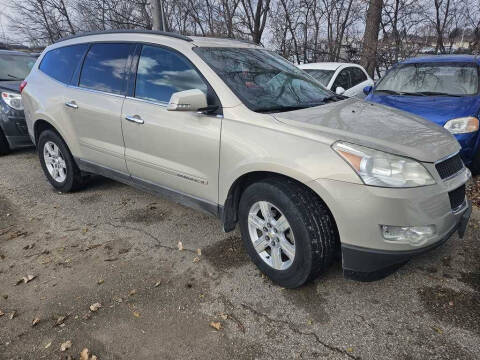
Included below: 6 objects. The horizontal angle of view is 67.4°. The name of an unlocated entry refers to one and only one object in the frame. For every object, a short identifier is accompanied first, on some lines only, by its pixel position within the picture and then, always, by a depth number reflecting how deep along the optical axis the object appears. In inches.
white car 308.5
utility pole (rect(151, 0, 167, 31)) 315.3
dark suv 237.9
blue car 181.6
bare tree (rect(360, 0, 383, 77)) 440.5
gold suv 88.2
